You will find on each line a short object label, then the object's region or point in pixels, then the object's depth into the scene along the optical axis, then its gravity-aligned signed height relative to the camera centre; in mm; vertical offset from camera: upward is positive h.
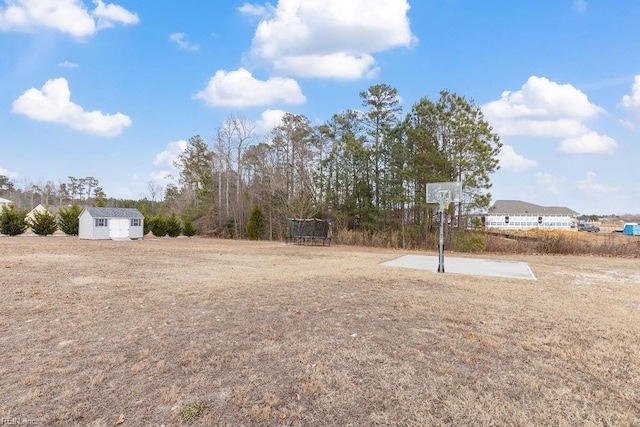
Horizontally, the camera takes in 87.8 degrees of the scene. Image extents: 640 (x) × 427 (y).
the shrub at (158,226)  24234 -501
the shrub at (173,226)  24891 -540
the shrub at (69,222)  22125 -265
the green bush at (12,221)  20297 -242
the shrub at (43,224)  21281 -411
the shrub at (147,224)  24042 -400
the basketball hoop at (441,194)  7961 +727
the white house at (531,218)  40844 +795
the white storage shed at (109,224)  19219 -330
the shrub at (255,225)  23219 -322
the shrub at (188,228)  26047 -665
